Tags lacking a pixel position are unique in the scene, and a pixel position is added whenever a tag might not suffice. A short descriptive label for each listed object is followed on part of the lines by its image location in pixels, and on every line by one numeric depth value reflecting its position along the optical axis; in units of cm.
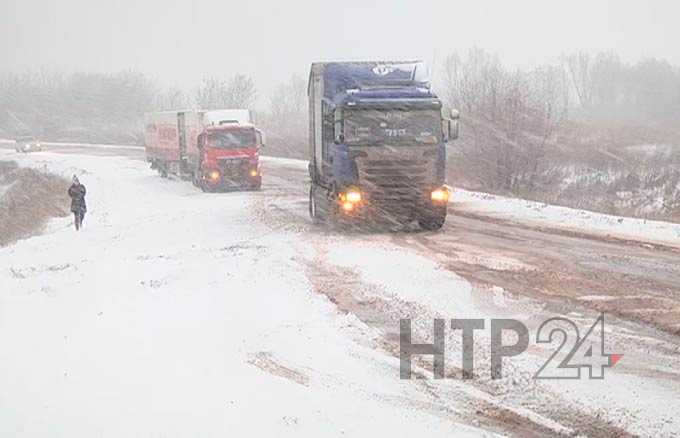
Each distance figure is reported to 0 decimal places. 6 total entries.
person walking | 2212
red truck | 3102
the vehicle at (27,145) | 6425
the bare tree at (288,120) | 5906
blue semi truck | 1716
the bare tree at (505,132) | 3356
